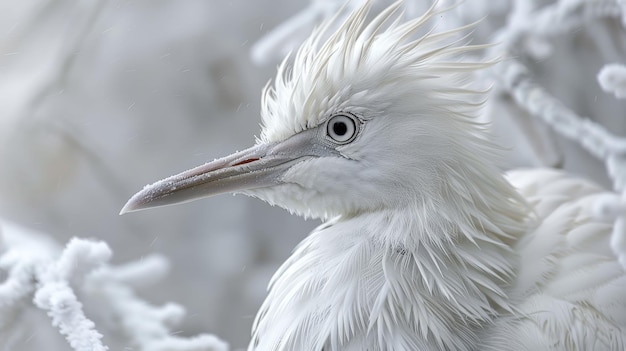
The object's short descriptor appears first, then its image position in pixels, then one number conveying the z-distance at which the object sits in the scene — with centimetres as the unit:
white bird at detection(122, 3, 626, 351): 209
